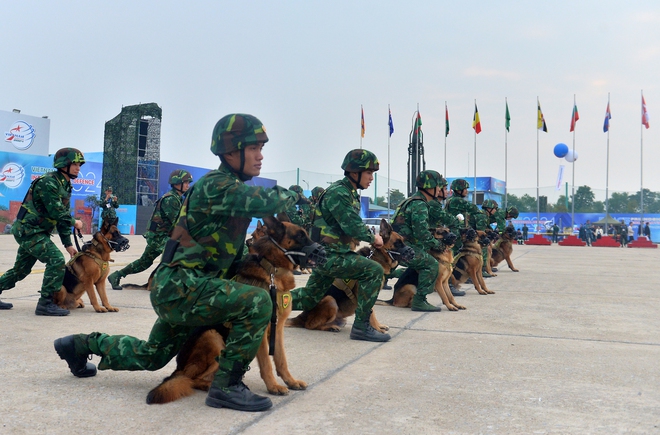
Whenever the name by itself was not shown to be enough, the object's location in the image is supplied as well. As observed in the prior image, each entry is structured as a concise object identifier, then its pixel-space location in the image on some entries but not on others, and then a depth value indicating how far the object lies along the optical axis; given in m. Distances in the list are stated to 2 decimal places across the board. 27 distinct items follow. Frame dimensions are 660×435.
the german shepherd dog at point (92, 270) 7.48
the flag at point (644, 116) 42.12
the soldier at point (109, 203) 7.81
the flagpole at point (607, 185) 43.11
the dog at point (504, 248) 15.70
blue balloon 46.28
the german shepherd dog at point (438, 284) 8.59
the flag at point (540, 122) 41.59
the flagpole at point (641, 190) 42.09
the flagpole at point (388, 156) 43.16
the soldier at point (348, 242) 6.11
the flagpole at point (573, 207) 42.76
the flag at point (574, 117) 42.77
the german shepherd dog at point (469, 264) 10.74
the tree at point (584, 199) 45.69
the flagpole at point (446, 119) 43.15
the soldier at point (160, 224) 9.85
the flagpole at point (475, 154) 44.18
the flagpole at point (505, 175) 43.33
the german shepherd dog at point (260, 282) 3.92
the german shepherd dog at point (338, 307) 6.61
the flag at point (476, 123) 41.56
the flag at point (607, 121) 42.53
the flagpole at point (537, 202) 44.88
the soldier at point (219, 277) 3.56
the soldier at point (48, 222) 7.05
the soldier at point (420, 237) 8.23
